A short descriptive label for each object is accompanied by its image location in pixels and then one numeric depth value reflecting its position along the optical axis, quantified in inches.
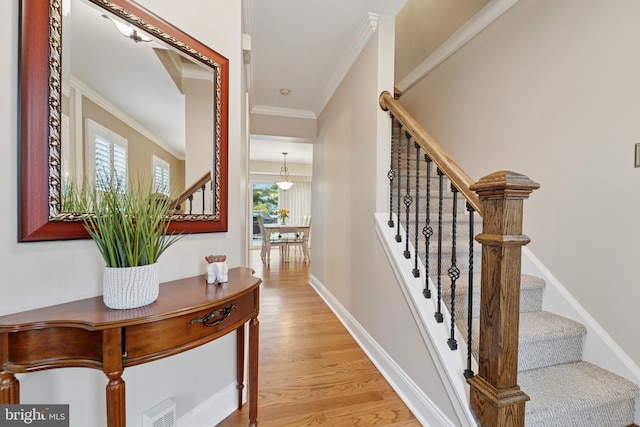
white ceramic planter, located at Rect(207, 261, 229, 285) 48.0
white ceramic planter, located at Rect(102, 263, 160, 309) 34.0
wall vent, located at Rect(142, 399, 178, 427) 44.8
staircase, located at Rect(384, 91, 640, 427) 46.6
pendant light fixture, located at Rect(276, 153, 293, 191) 292.8
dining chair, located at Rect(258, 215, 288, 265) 230.1
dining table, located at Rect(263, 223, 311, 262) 230.8
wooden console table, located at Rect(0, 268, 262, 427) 29.0
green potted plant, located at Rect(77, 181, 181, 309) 34.2
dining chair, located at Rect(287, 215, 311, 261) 243.0
